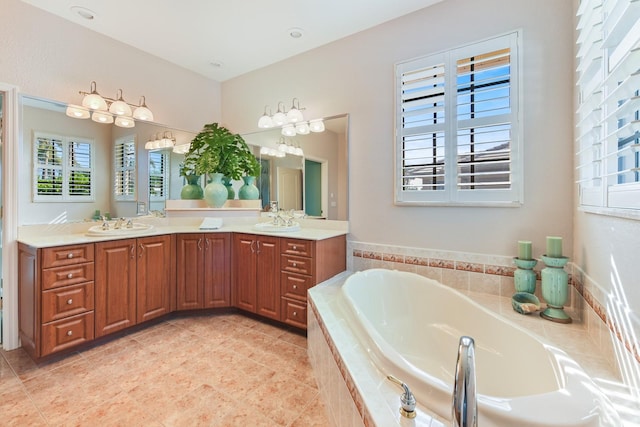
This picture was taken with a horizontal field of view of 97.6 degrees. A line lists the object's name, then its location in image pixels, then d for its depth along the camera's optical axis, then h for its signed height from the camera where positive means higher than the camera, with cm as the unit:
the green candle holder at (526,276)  186 -42
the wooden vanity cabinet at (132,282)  228 -62
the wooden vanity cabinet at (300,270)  237 -50
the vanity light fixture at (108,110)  255 +98
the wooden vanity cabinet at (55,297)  199 -64
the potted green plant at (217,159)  325 +64
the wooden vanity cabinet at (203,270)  282 -59
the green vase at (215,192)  324 +24
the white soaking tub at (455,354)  86 -63
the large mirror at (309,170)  283 +47
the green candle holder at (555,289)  167 -45
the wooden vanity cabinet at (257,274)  259 -60
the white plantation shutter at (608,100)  92 +48
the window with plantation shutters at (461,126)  204 +69
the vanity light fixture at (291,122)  296 +100
